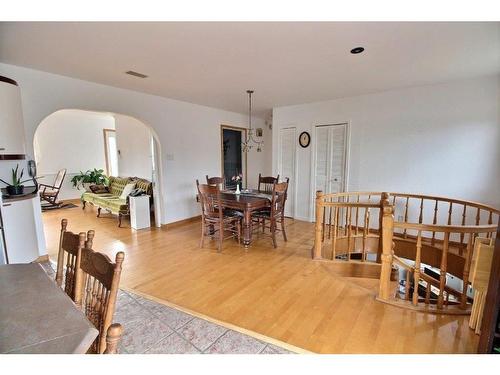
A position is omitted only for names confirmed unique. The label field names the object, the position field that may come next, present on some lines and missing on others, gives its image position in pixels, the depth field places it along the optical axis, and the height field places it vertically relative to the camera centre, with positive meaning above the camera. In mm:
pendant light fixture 6239 +413
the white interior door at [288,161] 5203 -68
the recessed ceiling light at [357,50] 2385 +1042
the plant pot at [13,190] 2718 -365
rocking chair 6379 -940
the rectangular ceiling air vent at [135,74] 3078 +1039
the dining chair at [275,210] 3640 -790
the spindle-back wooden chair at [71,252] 1319 -526
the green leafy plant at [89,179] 7281 -645
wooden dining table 3465 -646
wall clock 4934 +374
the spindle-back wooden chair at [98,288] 1014 -597
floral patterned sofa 4914 -902
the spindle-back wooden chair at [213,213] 3441 -814
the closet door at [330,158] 4590 +0
